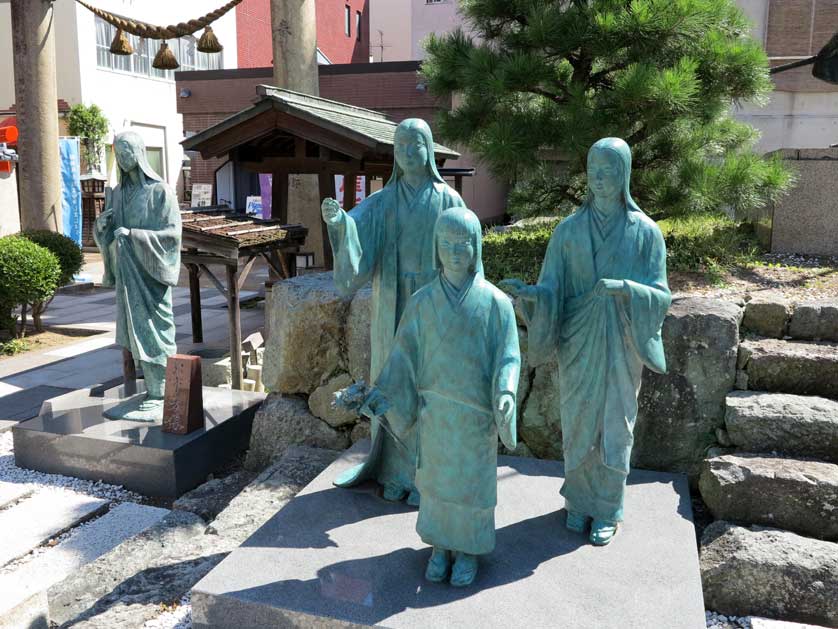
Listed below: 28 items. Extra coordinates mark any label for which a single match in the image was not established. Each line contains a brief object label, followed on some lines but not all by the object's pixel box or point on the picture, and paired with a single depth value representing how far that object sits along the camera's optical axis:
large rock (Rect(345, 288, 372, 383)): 5.40
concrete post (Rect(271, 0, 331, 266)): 11.74
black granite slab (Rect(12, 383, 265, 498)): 5.26
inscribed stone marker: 5.46
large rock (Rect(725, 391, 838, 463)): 4.10
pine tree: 5.33
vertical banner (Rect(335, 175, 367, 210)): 14.66
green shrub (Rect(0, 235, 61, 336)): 9.34
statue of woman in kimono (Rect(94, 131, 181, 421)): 5.50
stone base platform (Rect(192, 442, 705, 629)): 2.95
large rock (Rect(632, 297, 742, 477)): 4.54
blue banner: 14.74
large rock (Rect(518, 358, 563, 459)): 4.90
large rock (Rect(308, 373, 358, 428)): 5.54
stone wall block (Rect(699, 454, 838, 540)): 3.77
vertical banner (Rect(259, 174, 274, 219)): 15.70
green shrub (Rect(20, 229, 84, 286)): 10.56
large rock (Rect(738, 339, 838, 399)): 4.45
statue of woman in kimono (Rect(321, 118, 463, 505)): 3.78
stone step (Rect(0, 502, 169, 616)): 4.06
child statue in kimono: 2.96
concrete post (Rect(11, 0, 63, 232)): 11.70
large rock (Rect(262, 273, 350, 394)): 5.47
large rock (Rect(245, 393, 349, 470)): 5.64
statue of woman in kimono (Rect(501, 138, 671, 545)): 3.33
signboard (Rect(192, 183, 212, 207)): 15.51
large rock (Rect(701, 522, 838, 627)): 3.49
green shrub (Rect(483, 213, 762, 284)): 5.93
